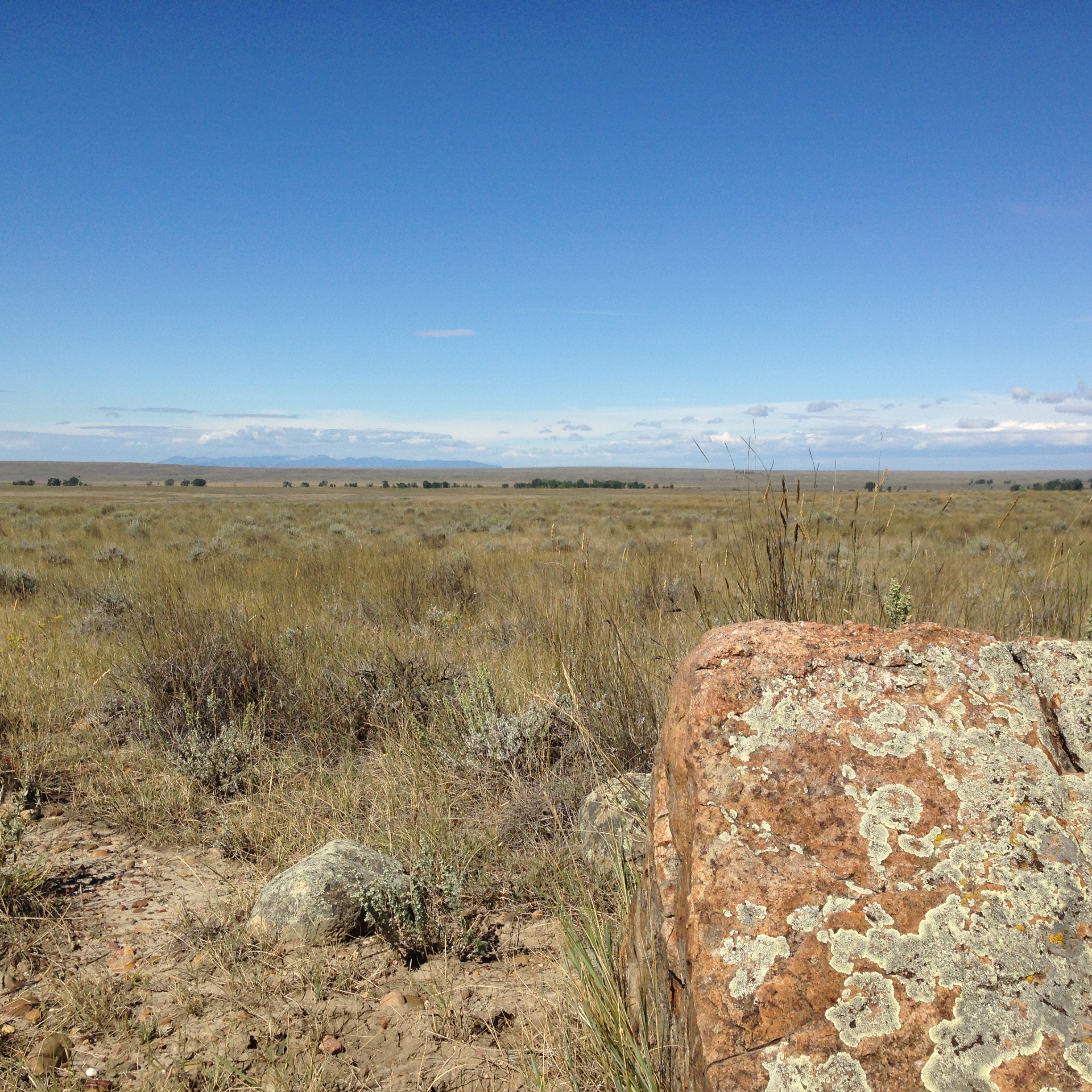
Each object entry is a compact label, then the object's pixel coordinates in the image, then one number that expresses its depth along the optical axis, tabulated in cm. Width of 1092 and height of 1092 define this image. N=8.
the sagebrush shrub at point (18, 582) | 930
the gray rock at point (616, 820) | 267
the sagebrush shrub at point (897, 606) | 353
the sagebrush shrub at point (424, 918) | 274
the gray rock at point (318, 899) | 279
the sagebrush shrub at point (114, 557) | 1145
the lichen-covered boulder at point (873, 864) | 122
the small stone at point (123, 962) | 266
